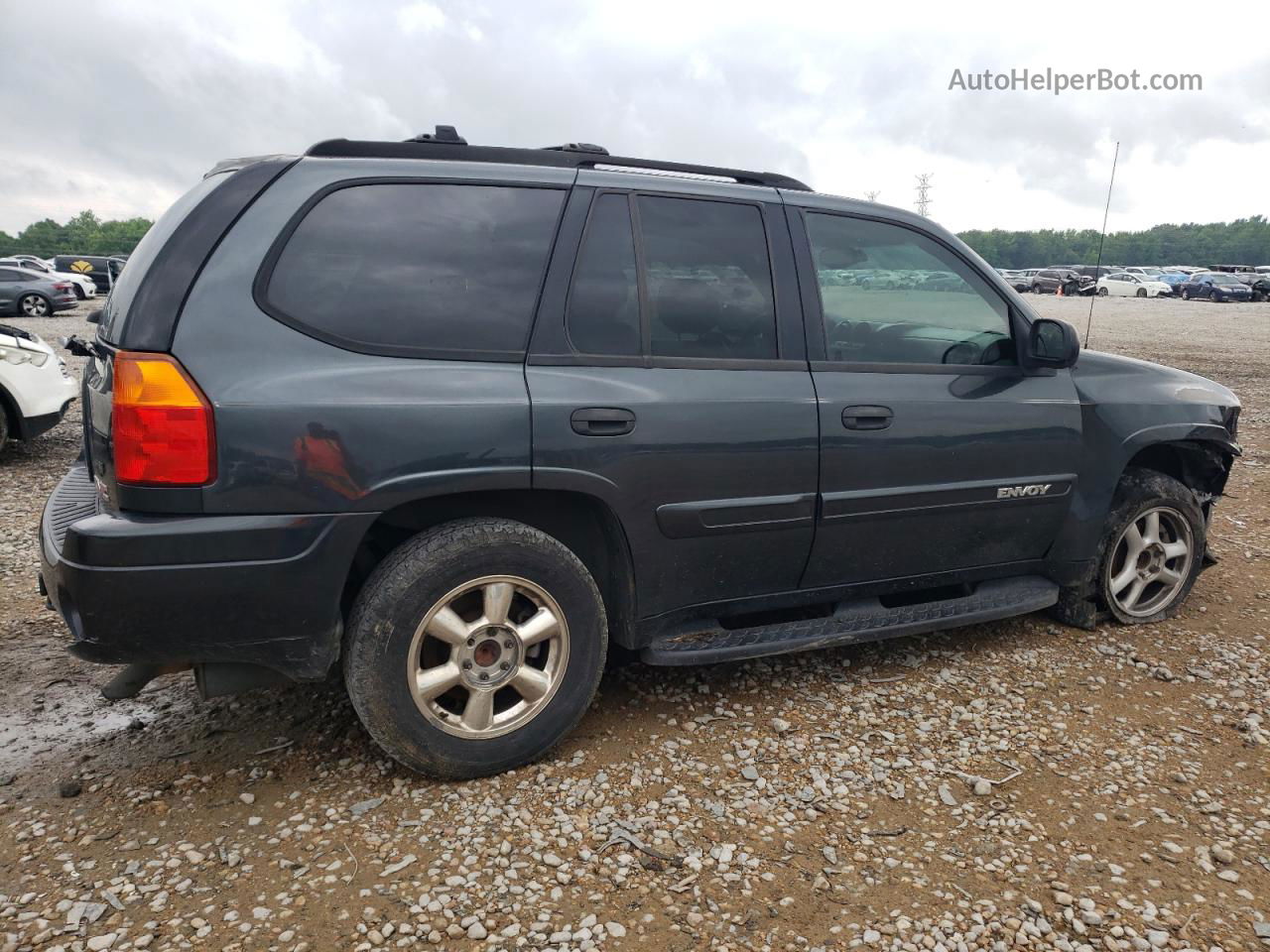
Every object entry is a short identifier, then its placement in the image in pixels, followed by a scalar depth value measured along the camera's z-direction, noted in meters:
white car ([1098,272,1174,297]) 45.09
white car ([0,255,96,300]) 27.66
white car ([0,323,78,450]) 7.13
